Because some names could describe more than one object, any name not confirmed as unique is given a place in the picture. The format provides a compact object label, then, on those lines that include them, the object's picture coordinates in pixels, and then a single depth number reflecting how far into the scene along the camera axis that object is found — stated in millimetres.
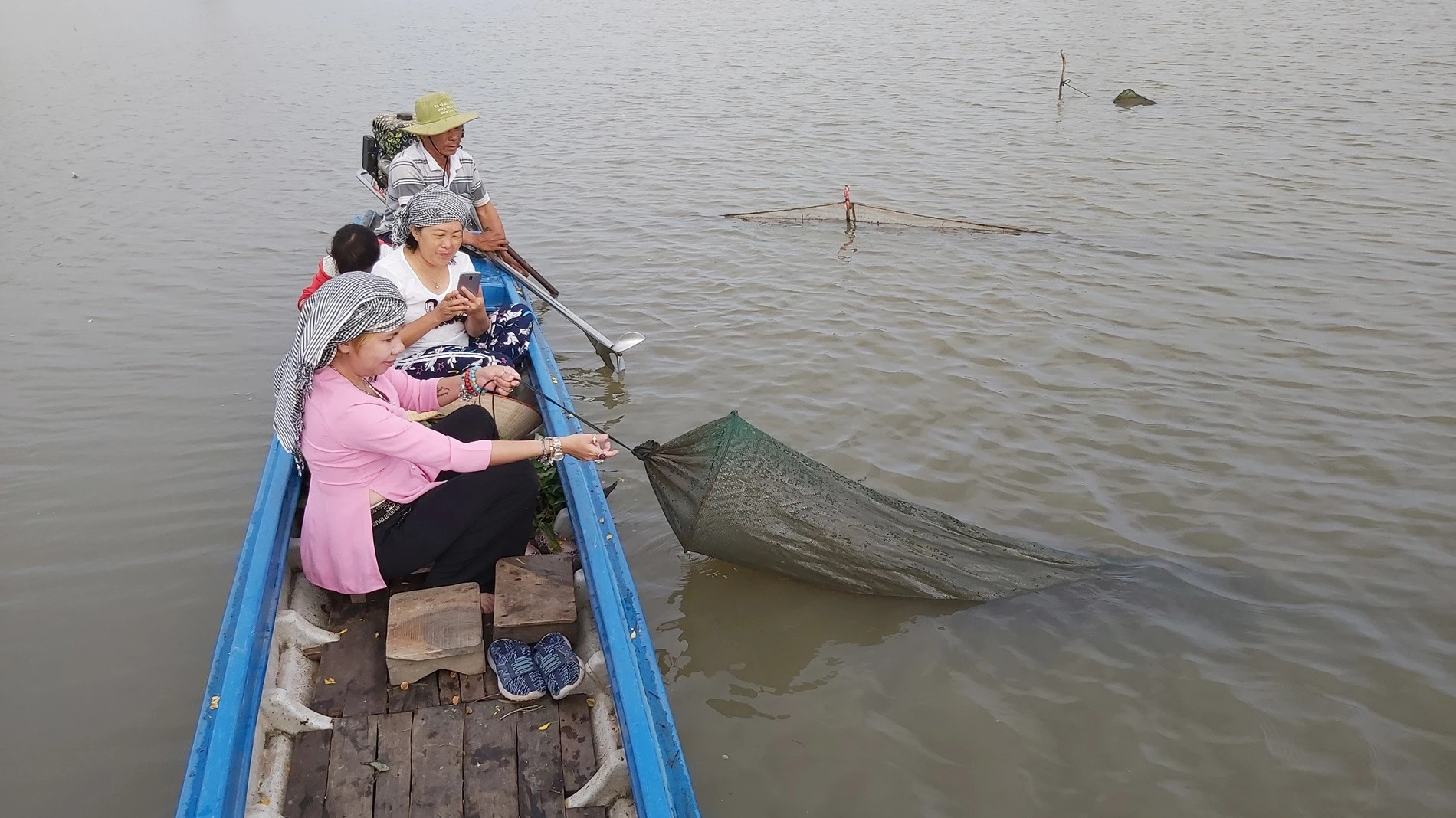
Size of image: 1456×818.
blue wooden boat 2527
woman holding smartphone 4371
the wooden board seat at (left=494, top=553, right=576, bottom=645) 3219
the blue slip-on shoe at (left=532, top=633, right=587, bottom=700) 3064
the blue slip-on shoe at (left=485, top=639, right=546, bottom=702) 3068
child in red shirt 4289
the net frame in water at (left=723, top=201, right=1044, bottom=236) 8352
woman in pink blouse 2906
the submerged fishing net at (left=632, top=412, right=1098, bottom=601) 3584
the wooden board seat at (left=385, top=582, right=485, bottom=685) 3080
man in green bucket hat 5715
